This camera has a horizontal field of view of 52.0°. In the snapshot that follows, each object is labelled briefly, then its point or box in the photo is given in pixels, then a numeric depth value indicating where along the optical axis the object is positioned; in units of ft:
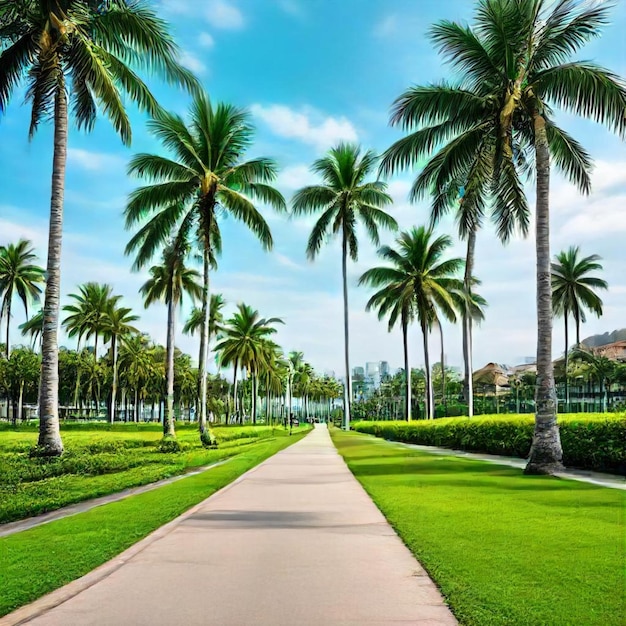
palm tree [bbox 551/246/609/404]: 178.19
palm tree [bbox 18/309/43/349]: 195.52
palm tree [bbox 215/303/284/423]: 196.44
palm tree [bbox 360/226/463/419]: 125.18
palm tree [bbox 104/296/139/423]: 187.83
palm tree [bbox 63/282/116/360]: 187.62
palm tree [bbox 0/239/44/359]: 168.66
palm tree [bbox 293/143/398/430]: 133.28
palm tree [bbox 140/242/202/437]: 101.45
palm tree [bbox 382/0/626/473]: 47.98
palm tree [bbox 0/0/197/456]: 53.78
